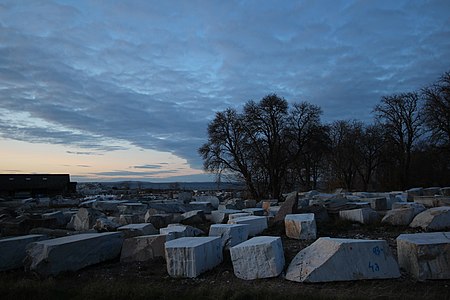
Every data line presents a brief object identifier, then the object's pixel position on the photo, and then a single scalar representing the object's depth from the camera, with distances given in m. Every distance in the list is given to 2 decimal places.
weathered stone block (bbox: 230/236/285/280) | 5.84
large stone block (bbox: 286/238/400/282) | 5.41
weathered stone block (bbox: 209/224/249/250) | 7.97
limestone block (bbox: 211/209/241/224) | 12.88
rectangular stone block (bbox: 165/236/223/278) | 6.08
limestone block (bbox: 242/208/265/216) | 13.32
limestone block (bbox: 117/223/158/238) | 9.13
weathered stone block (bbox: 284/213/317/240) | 8.94
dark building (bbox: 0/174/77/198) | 38.59
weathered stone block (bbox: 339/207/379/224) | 11.06
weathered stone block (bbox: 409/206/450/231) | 9.44
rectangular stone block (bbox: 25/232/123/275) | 6.46
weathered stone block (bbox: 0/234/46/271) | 7.02
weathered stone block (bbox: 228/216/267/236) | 9.84
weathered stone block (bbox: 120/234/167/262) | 7.48
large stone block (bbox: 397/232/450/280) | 5.36
